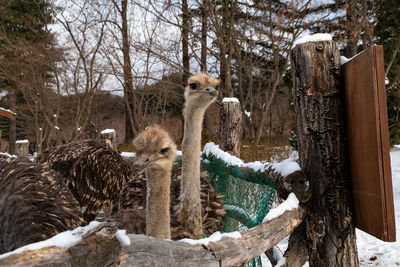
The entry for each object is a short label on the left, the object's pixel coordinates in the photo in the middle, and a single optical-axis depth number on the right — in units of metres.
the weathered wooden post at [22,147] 9.28
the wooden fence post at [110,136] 6.52
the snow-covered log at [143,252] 0.72
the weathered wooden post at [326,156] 1.62
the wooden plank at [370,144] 1.31
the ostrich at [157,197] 1.82
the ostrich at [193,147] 2.16
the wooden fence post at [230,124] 4.12
